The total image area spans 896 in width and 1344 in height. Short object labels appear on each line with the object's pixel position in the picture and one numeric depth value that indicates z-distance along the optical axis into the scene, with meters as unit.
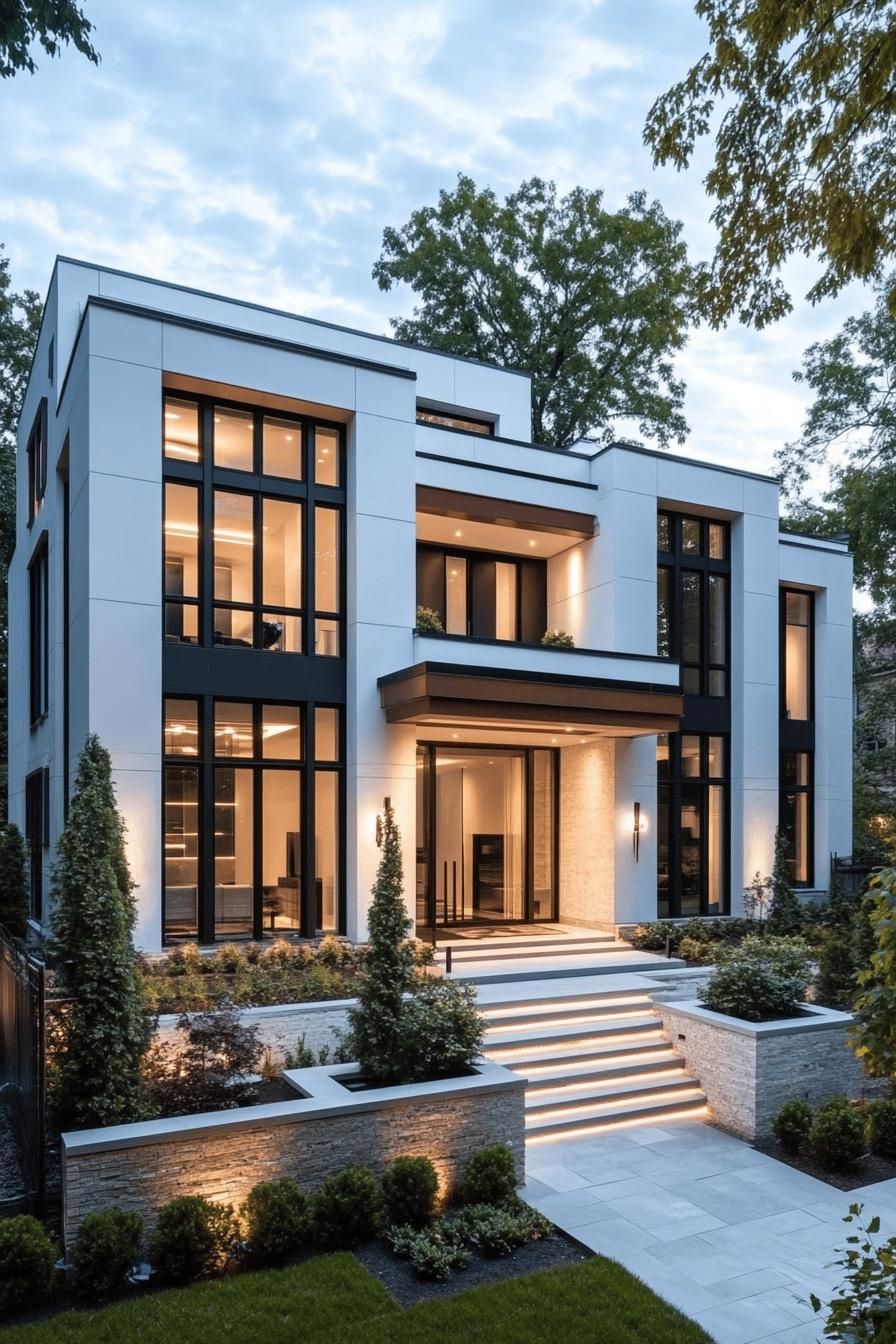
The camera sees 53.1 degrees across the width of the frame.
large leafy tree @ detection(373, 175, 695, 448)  26.11
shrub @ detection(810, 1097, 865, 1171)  8.03
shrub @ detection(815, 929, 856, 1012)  11.62
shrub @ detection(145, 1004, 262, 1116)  7.04
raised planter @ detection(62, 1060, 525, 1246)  6.19
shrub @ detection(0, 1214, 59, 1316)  5.52
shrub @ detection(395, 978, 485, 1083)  7.68
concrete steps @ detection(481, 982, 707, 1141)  9.19
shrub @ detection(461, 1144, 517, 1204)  7.00
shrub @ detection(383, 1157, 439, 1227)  6.62
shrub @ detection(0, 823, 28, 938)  14.94
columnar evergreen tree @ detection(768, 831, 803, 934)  15.71
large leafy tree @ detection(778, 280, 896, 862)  23.39
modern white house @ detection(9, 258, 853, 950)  12.06
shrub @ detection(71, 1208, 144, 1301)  5.71
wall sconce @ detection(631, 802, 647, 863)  15.52
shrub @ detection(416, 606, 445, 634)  14.61
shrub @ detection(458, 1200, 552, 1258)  6.41
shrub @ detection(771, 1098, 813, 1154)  8.46
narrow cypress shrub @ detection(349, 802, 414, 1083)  7.68
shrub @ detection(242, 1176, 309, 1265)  6.13
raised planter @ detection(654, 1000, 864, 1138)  9.10
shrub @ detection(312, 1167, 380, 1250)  6.41
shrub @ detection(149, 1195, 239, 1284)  5.92
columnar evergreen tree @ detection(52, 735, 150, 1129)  6.49
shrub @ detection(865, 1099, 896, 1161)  8.36
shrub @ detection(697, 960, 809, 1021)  9.87
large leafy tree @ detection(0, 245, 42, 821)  25.02
